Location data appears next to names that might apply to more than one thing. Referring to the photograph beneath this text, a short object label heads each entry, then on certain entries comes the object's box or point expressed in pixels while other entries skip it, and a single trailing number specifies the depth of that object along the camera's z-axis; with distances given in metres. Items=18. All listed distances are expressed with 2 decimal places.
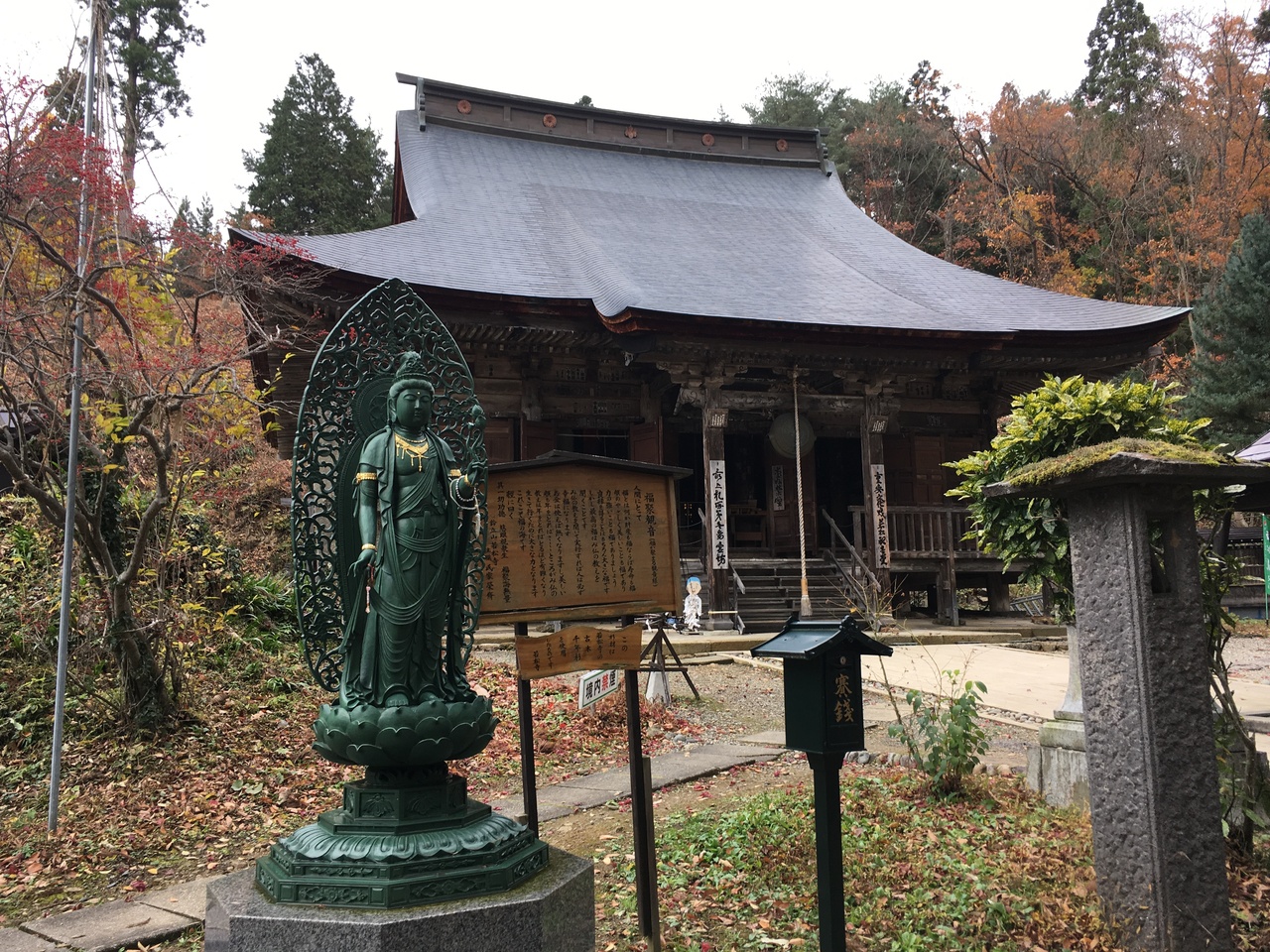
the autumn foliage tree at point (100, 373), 5.95
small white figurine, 12.53
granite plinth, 2.80
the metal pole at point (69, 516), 5.39
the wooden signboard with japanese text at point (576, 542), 4.22
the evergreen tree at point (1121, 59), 30.38
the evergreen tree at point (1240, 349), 19.47
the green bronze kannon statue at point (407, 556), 3.19
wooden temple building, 13.22
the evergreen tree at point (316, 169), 28.56
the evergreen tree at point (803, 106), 36.94
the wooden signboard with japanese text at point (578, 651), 3.91
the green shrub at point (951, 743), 5.14
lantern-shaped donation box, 3.04
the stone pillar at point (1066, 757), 4.95
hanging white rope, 12.45
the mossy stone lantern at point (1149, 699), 3.57
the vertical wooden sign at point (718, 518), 13.26
